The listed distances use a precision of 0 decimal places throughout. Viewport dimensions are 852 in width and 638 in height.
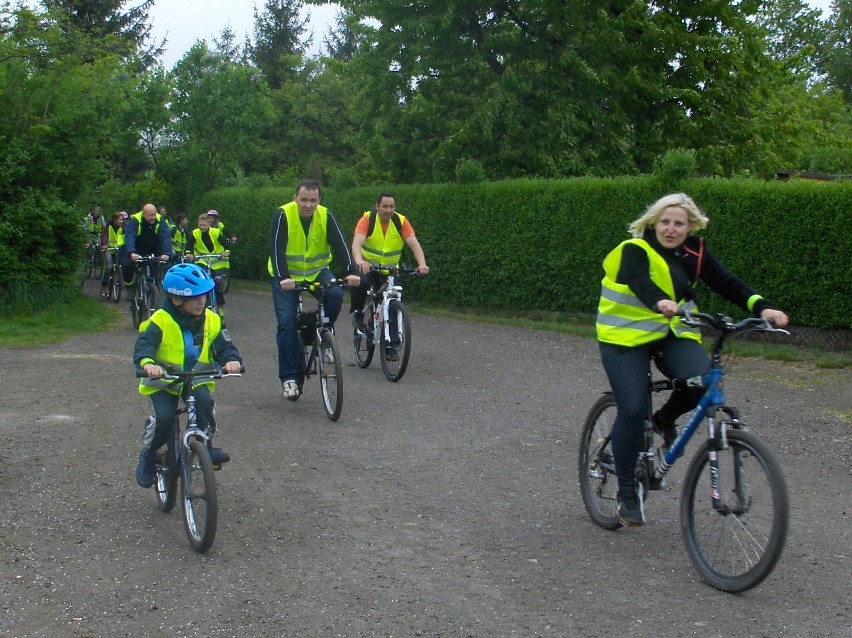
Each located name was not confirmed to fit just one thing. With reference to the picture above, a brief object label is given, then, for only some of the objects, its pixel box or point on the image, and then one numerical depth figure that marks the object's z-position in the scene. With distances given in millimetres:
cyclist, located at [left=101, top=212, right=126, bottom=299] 23328
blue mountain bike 4945
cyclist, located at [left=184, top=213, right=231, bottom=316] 19391
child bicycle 5805
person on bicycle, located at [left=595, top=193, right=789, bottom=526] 5703
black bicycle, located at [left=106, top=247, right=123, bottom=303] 23234
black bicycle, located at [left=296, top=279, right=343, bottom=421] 9469
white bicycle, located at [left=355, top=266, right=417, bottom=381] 11461
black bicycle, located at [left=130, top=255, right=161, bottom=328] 16438
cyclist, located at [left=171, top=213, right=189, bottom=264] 20688
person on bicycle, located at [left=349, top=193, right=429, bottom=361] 12070
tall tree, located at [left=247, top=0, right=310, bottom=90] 63603
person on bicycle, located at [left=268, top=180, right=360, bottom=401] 9906
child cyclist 6234
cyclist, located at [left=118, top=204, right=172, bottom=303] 16578
